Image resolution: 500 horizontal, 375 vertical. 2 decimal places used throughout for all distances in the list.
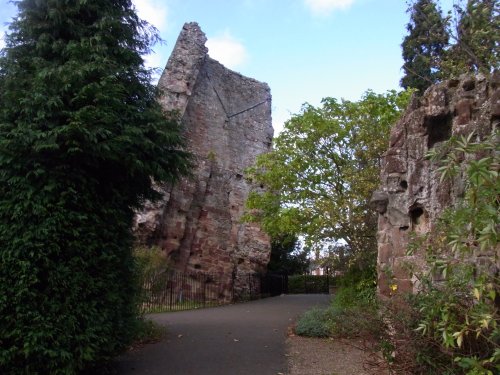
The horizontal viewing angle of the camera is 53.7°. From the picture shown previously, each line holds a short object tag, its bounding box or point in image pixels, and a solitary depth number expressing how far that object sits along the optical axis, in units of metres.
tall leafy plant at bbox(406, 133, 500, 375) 3.29
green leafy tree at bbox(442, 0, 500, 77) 6.80
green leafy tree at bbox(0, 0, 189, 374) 6.23
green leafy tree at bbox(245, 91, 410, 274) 14.29
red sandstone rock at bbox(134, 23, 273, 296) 20.62
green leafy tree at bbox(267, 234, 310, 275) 31.67
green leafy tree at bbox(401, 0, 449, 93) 7.79
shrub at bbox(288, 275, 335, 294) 34.31
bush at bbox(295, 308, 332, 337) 10.95
